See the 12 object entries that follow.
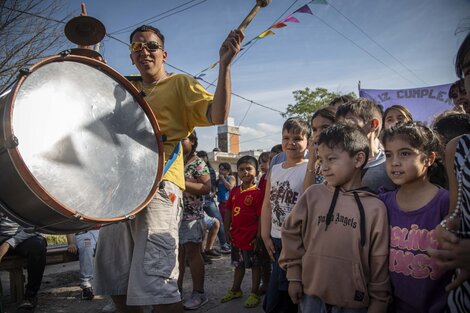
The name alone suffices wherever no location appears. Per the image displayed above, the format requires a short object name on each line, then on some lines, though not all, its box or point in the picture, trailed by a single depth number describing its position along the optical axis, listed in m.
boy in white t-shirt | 2.71
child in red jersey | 3.58
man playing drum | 1.97
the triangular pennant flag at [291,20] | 4.57
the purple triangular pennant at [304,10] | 4.91
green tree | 24.81
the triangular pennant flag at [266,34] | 4.15
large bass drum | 1.59
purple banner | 5.62
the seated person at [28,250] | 3.63
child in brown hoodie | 1.69
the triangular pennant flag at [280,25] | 4.36
